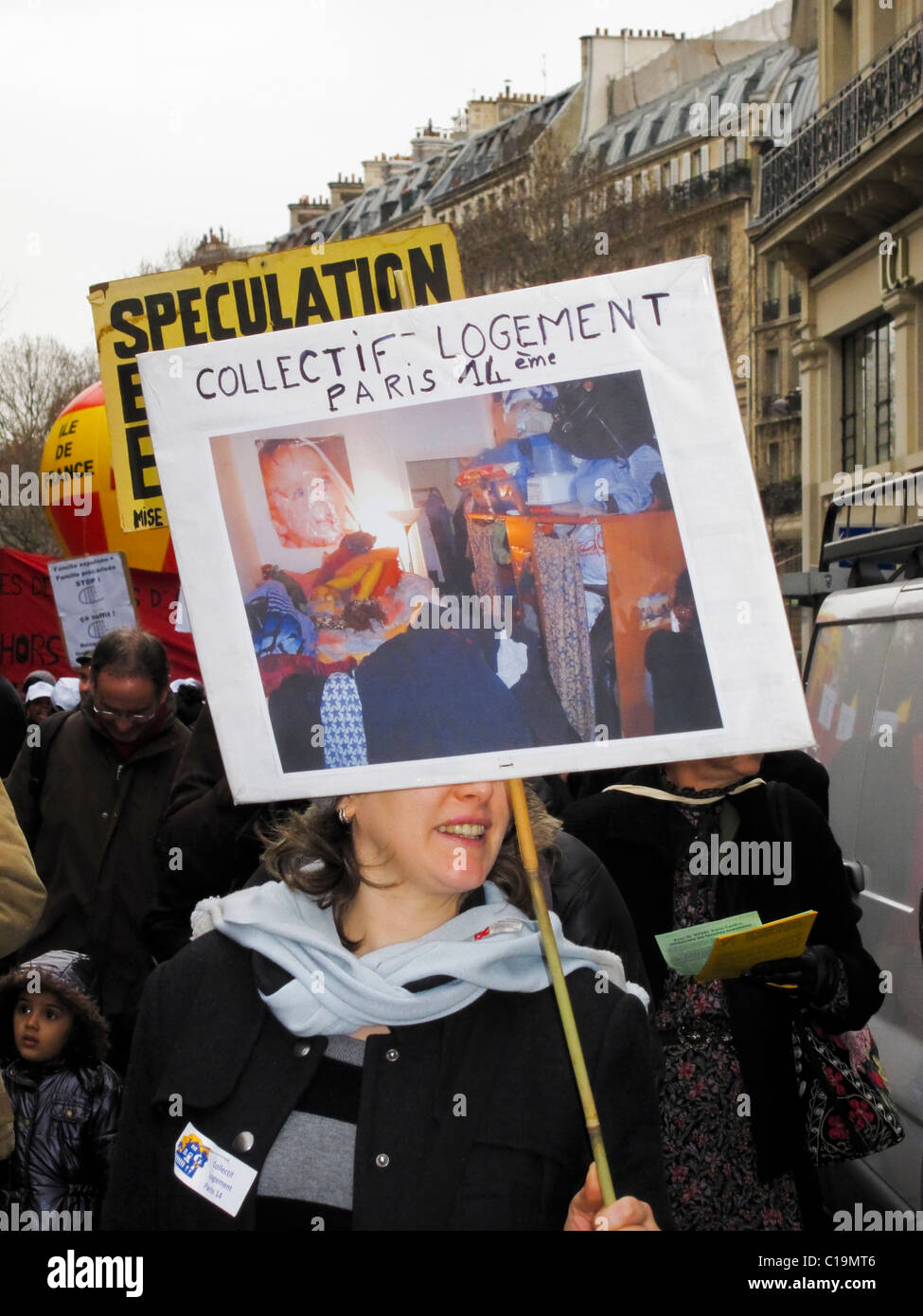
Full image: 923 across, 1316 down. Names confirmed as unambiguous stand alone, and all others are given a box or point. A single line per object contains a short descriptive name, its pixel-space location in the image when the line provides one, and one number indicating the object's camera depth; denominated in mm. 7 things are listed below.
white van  4078
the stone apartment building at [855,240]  18484
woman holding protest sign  2322
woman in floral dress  3668
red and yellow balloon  11242
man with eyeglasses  5203
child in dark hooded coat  4688
